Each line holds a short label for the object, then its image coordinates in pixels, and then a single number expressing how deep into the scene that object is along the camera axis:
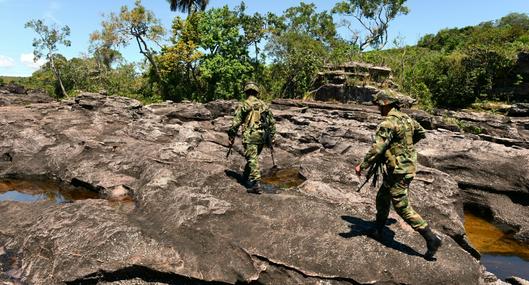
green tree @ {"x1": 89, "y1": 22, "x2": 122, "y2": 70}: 42.75
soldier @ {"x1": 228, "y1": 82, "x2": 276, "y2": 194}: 8.74
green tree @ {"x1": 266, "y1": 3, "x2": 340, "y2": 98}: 37.44
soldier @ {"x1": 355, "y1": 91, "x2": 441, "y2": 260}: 5.89
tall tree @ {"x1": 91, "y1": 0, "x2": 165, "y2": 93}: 42.16
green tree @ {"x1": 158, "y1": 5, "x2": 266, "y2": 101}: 36.84
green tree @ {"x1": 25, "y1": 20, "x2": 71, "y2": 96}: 52.53
